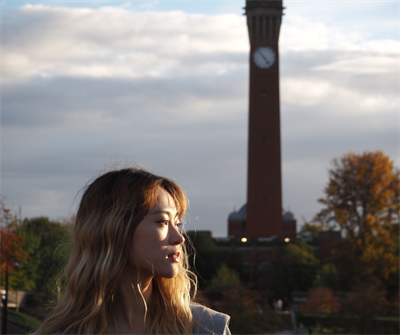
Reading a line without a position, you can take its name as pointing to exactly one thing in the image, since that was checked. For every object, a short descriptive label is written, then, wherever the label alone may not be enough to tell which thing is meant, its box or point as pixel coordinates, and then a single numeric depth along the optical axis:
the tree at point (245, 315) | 22.78
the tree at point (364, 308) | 23.30
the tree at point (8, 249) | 24.31
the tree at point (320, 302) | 31.41
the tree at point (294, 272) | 46.88
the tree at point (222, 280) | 41.21
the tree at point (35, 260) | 32.62
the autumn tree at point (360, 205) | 42.88
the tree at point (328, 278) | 43.41
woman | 2.83
